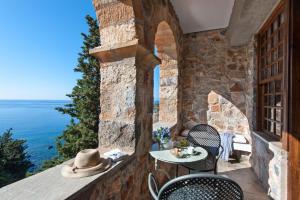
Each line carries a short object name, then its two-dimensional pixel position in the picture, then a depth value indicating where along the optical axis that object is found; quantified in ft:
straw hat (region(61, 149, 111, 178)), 3.19
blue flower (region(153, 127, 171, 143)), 6.12
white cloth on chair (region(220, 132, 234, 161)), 9.33
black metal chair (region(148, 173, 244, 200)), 2.60
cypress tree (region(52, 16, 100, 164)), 23.77
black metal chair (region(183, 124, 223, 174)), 6.77
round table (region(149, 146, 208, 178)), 4.87
